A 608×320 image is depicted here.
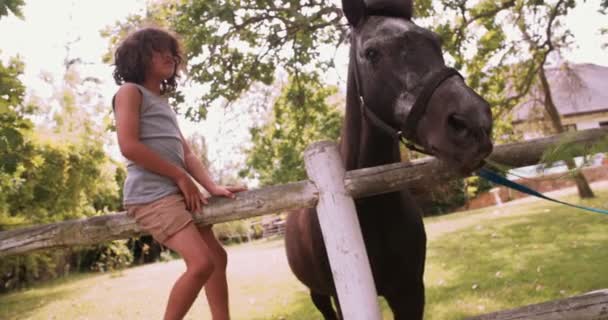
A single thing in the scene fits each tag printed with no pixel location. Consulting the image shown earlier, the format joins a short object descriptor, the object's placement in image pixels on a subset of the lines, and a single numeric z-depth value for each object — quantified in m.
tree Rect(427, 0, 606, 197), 7.73
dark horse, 1.78
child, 2.03
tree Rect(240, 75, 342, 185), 8.93
